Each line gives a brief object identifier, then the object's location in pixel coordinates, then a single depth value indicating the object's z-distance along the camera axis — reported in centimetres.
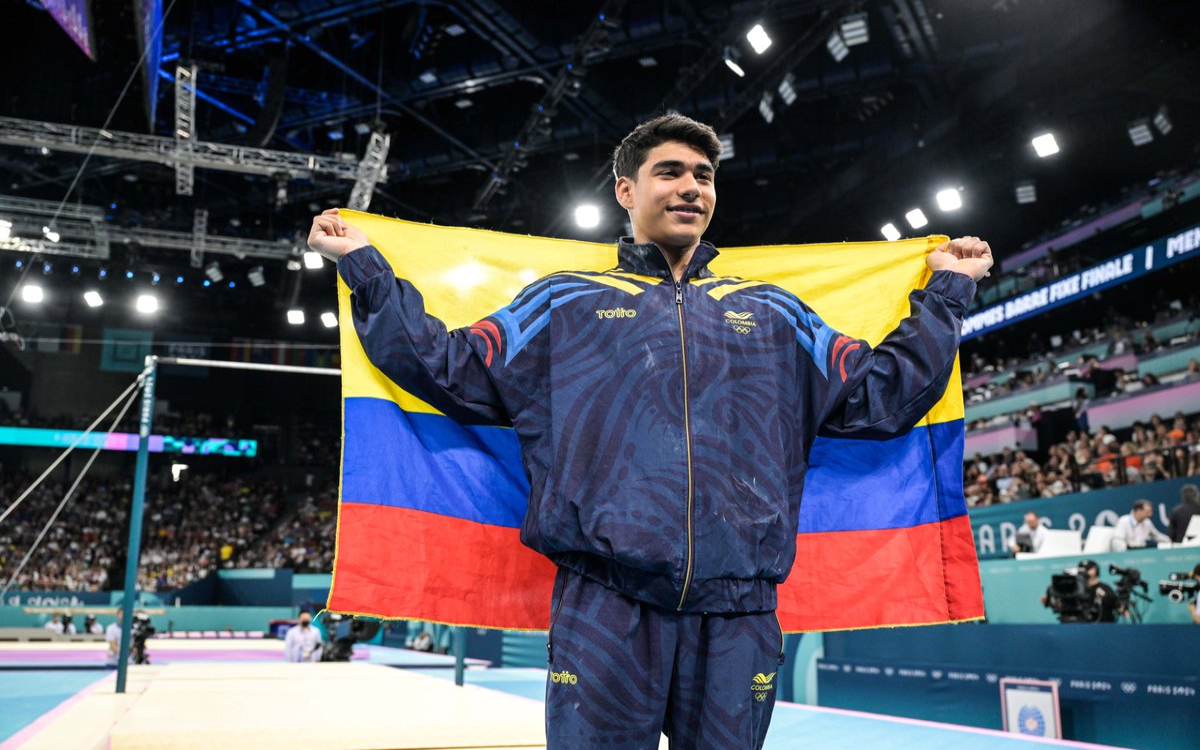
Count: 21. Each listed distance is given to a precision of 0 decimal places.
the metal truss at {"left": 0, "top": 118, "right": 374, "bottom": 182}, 1242
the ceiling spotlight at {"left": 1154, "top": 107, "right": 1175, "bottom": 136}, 1209
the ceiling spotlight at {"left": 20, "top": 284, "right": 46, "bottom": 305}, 1959
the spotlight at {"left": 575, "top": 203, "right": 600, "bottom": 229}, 1410
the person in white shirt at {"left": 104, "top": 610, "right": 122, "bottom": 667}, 1158
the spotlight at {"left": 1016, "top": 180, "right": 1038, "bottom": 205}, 1354
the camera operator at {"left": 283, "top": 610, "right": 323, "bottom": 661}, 1151
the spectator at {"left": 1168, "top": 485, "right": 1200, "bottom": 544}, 777
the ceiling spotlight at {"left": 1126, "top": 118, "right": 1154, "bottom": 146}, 1237
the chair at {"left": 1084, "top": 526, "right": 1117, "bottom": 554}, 817
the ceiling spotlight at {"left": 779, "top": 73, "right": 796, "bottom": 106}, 1190
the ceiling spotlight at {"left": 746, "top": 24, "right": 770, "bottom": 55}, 995
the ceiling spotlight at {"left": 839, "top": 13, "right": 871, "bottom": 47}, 1043
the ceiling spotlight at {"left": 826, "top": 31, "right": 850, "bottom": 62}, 1074
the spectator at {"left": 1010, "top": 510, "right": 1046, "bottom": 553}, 895
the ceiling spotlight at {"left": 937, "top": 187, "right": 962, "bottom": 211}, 1253
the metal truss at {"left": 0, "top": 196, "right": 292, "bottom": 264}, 1608
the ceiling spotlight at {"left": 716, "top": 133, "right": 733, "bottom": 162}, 1356
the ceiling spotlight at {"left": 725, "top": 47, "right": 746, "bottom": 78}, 1101
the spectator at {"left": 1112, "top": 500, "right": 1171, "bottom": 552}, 794
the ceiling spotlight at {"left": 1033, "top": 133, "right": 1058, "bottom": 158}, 1112
